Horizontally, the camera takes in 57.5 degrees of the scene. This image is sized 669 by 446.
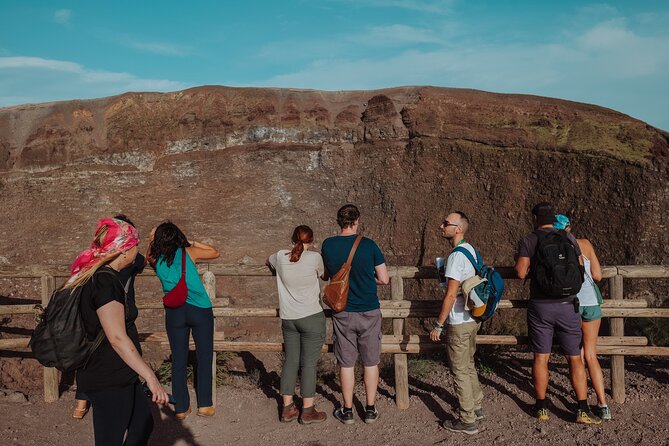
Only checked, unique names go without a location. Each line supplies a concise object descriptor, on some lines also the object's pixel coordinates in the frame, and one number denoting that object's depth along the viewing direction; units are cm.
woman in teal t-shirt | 543
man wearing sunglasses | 525
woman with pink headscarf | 334
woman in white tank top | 564
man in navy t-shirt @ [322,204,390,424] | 543
